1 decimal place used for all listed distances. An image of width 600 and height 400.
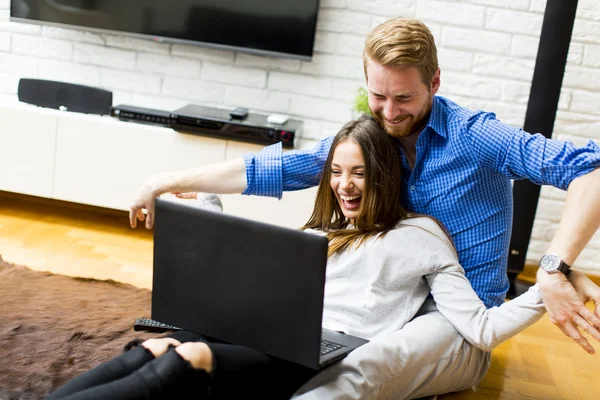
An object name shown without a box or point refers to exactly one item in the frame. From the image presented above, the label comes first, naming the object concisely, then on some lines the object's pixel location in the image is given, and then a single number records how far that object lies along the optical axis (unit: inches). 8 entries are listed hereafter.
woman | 51.8
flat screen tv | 120.6
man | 56.6
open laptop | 48.5
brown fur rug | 67.9
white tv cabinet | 117.1
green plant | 113.8
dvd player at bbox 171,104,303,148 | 114.8
